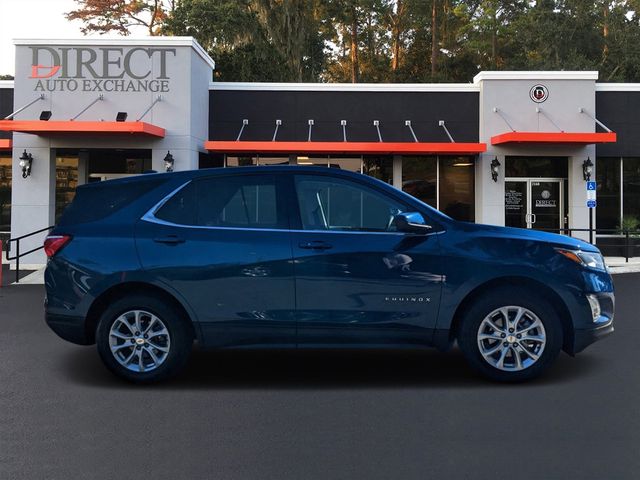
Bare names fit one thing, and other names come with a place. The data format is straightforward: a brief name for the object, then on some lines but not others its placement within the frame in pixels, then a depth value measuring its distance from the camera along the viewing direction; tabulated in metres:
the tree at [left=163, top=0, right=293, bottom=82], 33.69
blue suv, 6.18
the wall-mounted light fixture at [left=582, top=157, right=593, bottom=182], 22.78
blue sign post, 20.94
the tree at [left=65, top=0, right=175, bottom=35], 43.06
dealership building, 21.56
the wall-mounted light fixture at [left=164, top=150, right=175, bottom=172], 20.36
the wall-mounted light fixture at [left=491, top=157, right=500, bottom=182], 22.78
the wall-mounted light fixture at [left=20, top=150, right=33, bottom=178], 20.38
